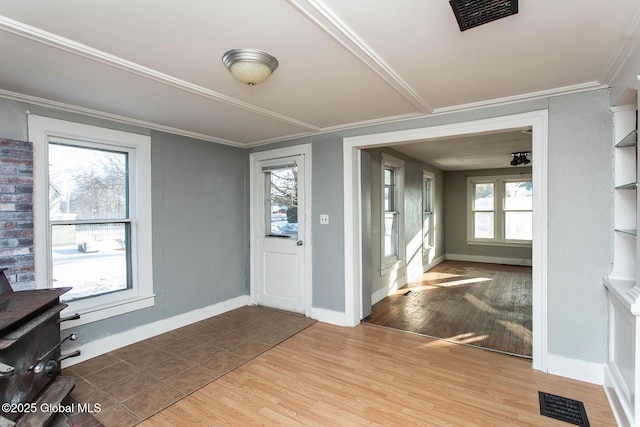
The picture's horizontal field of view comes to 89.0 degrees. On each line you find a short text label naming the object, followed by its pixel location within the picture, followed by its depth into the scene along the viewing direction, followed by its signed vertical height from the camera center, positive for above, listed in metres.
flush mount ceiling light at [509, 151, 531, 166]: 5.63 +0.89
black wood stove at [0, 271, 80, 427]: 1.63 -0.81
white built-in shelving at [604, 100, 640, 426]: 2.12 -0.32
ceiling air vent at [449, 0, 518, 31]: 1.45 +0.92
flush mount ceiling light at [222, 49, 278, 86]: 1.89 +0.88
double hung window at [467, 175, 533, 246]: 7.50 -0.03
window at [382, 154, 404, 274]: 5.11 +0.03
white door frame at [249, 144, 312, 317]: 4.01 +0.02
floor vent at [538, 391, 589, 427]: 2.08 -1.35
